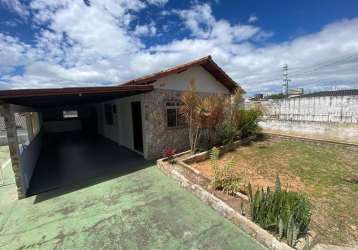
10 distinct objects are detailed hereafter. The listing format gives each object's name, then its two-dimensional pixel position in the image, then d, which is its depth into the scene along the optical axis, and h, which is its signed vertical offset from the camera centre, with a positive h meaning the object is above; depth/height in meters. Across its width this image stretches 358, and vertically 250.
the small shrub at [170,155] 6.78 -1.91
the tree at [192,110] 7.33 -0.27
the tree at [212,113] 7.61 -0.46
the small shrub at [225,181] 4.37 -2.01
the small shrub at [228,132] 8.91 -1.49
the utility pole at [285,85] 38.60 +3.35
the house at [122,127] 4.93 -0.93
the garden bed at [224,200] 2.90 -2.20
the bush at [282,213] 2.78 -1.91
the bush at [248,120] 10.02 -1.08
